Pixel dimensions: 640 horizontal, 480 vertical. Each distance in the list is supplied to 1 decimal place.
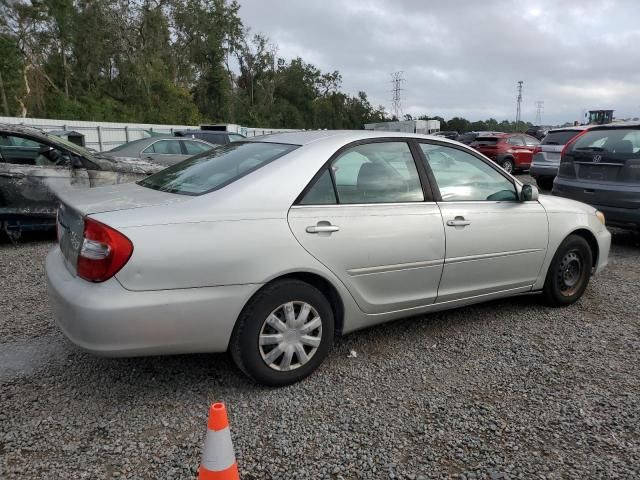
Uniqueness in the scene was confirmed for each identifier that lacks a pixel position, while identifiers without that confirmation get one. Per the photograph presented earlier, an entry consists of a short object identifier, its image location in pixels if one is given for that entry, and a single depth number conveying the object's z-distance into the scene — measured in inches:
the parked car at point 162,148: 406.0
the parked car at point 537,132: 1267.2
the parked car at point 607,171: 247.0
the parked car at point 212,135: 613.7
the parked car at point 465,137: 1088.2
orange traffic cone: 72.6
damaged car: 239.6
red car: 701.3
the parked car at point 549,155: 473.1
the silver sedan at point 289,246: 99.6
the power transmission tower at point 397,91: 3187.0
